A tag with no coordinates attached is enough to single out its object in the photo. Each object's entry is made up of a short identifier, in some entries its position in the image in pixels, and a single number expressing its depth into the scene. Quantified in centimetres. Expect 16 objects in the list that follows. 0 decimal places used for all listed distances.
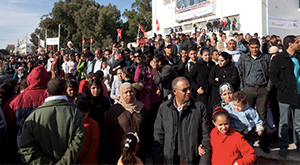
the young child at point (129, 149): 262
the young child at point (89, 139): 299
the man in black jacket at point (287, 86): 416
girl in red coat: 290
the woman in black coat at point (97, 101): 384
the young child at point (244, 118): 337
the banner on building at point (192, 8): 3053
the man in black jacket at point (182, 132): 296
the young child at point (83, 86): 469
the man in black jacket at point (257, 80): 452
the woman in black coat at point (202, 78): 511
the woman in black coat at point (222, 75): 479
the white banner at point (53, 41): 1976
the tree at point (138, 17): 4100
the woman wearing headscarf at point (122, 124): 331
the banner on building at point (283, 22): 2627
